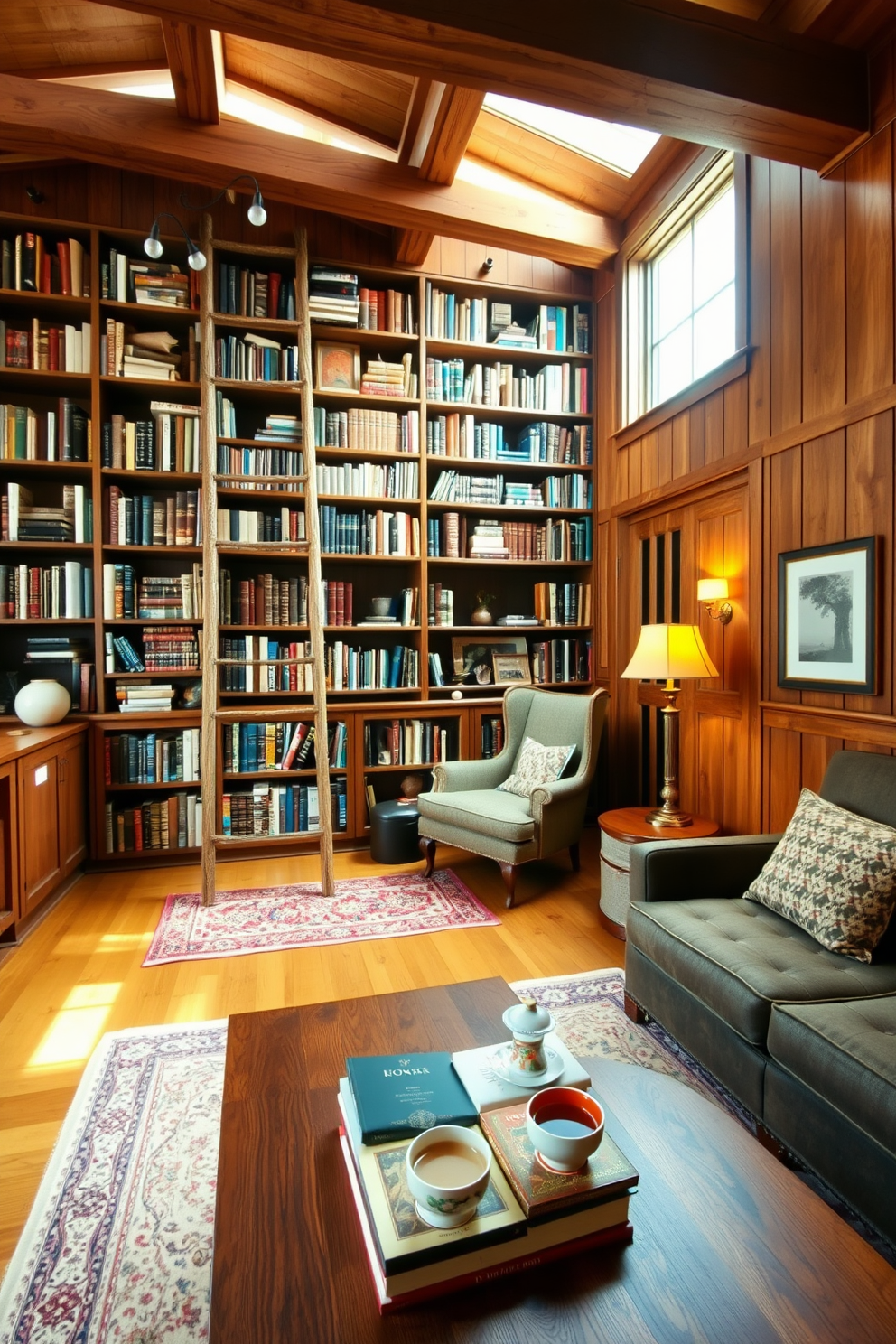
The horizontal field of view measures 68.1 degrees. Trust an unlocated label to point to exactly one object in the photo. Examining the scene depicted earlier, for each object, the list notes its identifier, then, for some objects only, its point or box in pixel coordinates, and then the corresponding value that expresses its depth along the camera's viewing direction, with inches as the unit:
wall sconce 112.3
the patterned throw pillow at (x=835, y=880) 64.1
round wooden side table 100.0
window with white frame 117.7
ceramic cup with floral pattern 33.1
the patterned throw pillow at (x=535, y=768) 128.2
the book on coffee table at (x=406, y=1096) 39.7
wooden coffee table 30.1
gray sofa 47.9
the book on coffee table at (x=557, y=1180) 34.4
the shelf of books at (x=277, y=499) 131.8
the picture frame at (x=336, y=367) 143.8
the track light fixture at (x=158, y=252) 110.1
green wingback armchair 115.9
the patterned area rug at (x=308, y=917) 102.7
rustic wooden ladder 122.1
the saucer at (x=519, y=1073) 43.8
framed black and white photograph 84.8
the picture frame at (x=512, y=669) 159.9
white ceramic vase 120.3
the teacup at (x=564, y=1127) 35.6
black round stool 137.1
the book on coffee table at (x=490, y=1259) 31.5
